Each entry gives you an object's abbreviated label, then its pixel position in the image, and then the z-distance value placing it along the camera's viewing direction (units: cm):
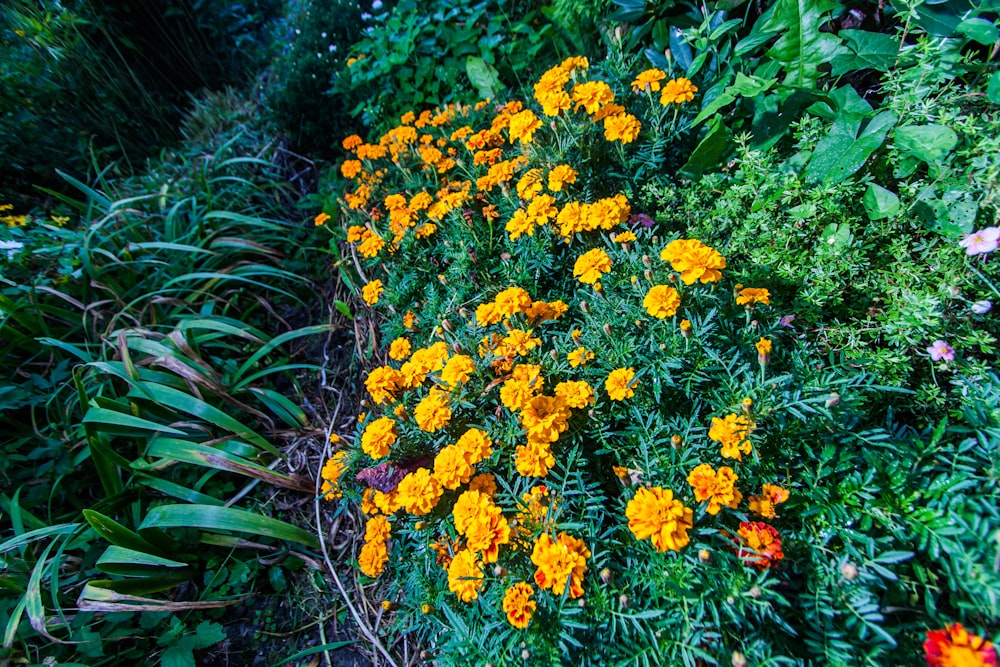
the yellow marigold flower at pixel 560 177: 66
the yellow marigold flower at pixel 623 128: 66
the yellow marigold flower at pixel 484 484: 53
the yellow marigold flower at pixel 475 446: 51
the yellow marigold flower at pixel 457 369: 55
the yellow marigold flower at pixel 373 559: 55
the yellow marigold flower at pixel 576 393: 52
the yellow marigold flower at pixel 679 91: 66
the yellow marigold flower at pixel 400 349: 66
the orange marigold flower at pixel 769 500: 45
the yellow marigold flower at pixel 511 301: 58
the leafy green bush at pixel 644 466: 43
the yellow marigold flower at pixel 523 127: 69
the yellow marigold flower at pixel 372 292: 73
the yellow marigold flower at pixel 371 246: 75
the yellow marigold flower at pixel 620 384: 51
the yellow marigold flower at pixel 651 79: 68
